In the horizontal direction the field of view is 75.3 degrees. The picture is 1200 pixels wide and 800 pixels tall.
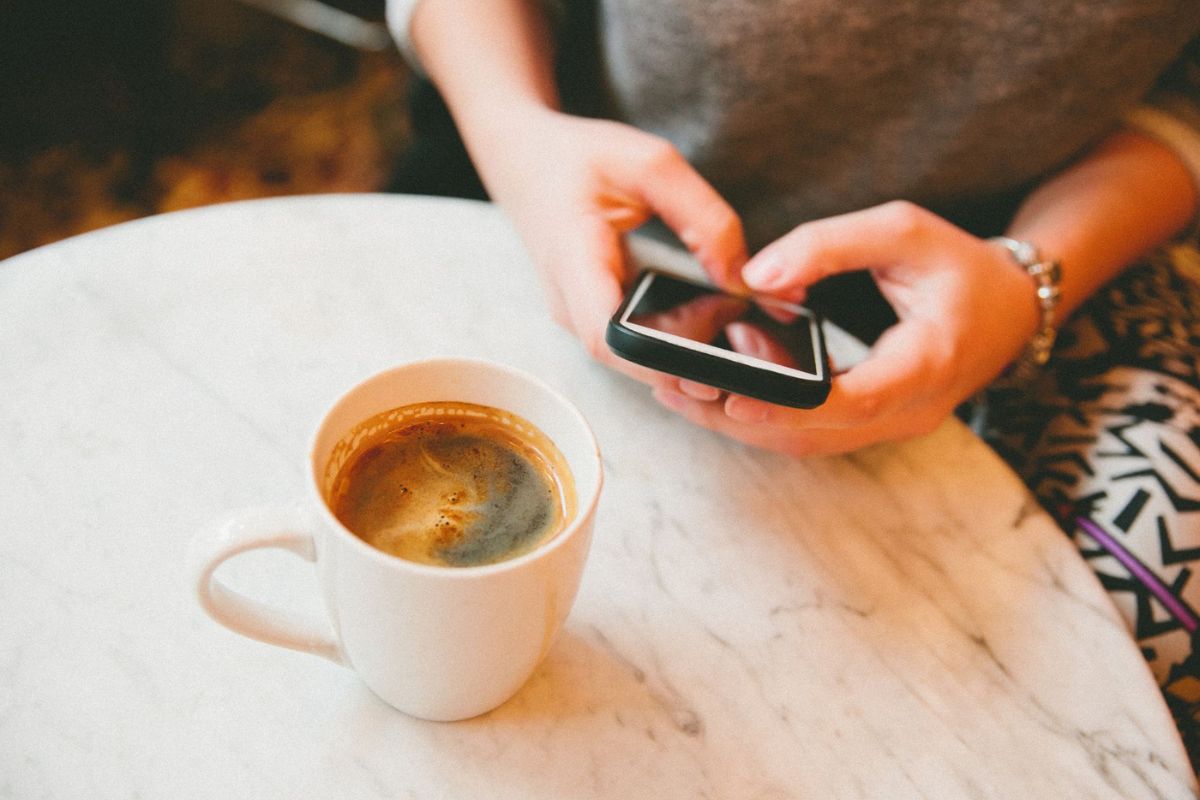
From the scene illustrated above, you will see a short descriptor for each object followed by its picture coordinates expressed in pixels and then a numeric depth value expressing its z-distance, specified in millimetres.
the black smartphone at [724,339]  478
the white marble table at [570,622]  413
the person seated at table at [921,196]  607
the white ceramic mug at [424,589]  331
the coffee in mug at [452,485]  395
